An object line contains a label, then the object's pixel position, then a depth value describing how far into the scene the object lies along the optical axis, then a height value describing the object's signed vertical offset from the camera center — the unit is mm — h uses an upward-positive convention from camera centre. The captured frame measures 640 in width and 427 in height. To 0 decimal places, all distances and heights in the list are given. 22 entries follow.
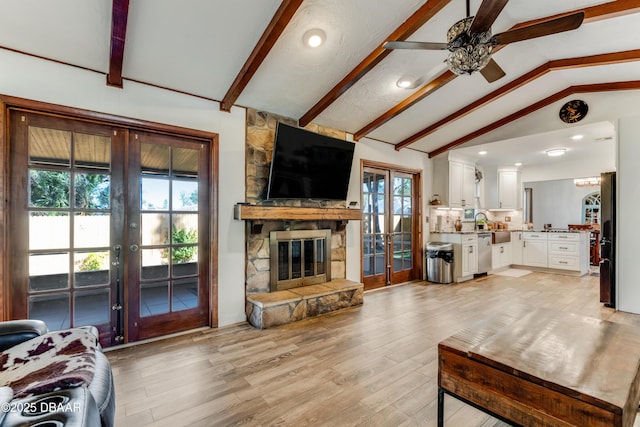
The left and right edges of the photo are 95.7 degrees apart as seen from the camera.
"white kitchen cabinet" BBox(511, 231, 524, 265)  6855 -834
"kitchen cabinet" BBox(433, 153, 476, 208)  5816 +656
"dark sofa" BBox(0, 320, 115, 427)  861 -712
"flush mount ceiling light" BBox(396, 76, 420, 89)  3475 +1594
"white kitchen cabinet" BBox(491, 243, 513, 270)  6465 -1004
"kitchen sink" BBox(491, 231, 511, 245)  6414 -559
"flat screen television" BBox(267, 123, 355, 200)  3500 +614
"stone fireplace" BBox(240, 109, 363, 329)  3377 -507
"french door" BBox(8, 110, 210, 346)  2443 -148
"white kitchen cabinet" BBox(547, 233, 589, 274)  5980 -830
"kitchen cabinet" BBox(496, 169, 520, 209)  7145 +571
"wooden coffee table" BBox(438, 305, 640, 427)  1171 -726
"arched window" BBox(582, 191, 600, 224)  8680 +92
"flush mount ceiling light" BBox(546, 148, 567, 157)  5717 +1215
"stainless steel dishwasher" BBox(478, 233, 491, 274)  6023 -855
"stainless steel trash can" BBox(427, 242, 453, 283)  5473 -974
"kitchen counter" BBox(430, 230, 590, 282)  5625 -857
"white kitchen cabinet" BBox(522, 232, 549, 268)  6473 -855
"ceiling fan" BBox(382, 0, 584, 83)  1878 +1239
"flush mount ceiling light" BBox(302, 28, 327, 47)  2621 +1616
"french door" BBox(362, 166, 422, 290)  5004 -274
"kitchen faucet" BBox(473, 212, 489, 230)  6887 -190
